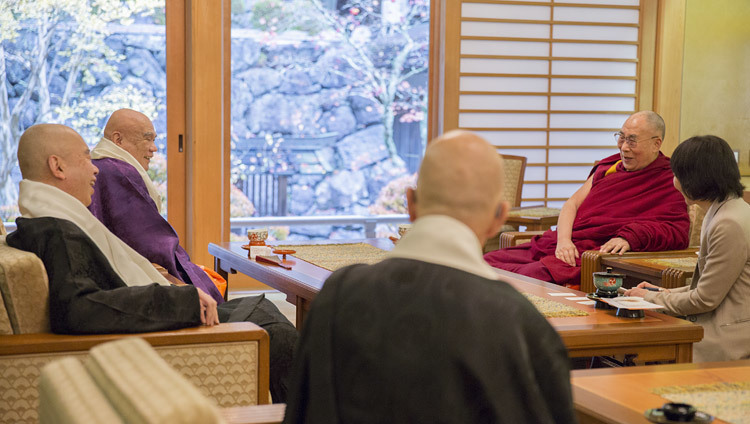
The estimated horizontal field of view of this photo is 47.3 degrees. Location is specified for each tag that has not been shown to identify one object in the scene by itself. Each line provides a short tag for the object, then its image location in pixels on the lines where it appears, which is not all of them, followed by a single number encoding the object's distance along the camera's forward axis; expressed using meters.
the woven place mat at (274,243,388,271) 3.25
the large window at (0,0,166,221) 5.00
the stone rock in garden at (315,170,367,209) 5.73
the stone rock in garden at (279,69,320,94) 5.55
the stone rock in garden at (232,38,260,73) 5.40
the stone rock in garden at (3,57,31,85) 4.99
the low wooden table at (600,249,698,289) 2.91
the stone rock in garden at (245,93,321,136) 5.52
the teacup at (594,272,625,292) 2.40
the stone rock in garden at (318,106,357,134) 5.66
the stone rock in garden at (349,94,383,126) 5.71
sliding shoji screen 5.60
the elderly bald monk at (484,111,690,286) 3.55
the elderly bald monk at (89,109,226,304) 2.97
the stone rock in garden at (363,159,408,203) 5.82
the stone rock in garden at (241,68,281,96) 5.45
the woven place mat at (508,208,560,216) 4.87
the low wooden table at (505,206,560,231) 4.73
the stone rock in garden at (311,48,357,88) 5.61
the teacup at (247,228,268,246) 3.54
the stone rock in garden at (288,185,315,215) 5.67
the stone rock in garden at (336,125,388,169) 5.74
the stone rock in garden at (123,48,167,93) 5.21
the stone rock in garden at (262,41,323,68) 5.50
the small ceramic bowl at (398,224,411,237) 3.55
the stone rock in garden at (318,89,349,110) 5.64
